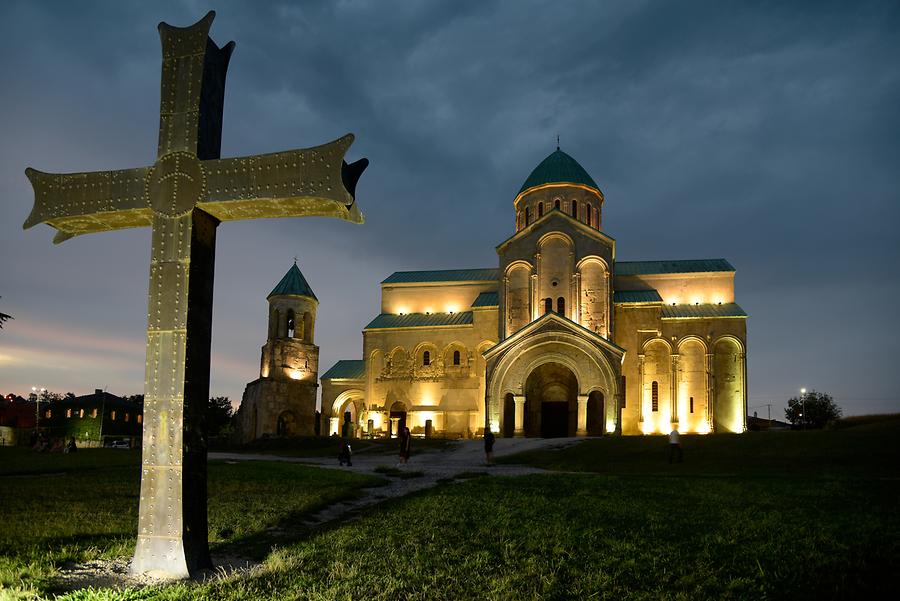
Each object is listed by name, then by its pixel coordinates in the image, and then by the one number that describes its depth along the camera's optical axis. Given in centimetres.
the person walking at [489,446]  2772
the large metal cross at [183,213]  679
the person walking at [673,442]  2530
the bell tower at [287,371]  4791
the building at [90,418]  6881
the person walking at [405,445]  2780
